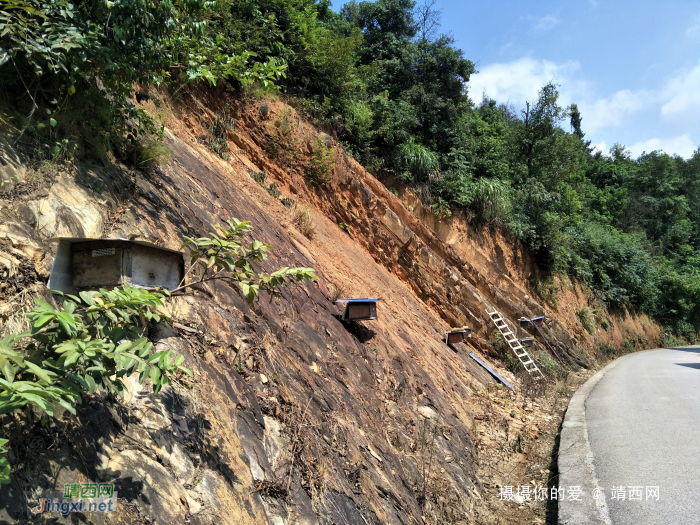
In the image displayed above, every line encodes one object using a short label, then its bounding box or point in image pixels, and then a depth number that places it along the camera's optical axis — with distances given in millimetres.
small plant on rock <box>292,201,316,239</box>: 9773
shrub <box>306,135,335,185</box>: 12203
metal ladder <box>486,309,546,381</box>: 13939
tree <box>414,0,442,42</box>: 22125
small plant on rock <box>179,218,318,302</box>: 3443
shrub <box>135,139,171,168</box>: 5241
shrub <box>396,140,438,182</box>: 15914
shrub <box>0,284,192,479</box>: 1921
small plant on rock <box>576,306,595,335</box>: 21312
